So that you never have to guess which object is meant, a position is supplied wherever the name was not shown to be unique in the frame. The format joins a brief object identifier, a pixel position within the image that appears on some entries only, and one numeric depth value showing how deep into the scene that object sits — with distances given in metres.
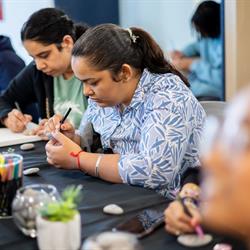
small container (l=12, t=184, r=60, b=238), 1.32
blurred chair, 2.13
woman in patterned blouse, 1.63
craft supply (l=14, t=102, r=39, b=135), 2.18
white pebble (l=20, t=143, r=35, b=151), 1.99
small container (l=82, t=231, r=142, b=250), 1.14
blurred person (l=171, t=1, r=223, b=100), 3.62
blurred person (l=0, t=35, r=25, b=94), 3.00
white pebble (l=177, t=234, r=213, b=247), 1.28
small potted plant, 1.24
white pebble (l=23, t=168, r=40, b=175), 1.73
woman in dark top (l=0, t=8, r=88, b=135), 2.19
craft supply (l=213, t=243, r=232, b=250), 1.25
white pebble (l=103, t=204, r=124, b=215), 1.44
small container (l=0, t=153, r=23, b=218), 1.42
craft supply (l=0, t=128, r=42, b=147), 2.07
